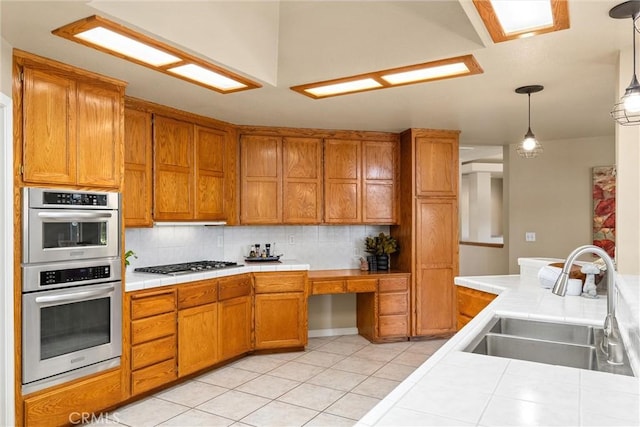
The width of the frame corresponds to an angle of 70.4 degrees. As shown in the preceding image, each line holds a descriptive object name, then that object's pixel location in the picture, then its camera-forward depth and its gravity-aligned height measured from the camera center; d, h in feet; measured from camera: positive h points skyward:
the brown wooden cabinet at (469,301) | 10.61 -2.06
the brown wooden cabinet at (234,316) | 13.69 -3.08
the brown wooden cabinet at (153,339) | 11.04 -3.07
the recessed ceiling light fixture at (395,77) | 9.52 +3.22
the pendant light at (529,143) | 11.24 +1.93
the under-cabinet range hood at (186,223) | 13.19 -0.16
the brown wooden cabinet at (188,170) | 13.04 +1.48
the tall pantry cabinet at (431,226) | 16.65 -0.33
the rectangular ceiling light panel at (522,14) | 6.91 +3.24
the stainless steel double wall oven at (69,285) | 8.72 -1.40
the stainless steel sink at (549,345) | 5.83 -1.78
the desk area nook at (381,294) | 16.19 -2.80
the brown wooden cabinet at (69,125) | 8.81 +1.96
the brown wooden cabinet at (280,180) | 16.03 +1.38
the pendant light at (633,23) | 6.71 +3.08
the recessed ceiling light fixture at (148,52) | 7.55 +3.17
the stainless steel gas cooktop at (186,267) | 12.90 -1.50
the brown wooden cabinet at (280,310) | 14.96 -3.07
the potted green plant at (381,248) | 17.39 -1.17
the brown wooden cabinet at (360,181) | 16.93 +1.37
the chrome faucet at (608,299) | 5.50 -1.06
